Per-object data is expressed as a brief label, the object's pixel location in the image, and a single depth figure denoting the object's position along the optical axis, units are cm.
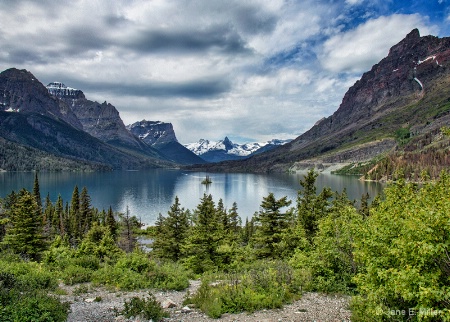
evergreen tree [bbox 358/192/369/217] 6895
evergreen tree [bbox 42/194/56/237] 7725
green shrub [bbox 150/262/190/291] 1855
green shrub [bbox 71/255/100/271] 2292
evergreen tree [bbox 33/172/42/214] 8802
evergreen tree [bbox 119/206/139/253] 6370
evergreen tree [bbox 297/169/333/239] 3407
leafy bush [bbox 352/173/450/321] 826
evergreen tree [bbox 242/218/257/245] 8356
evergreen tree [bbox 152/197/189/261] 4144
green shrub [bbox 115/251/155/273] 2153
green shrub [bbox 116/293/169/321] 1355
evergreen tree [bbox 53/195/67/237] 8522
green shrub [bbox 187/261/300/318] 1484
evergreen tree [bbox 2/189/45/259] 4050
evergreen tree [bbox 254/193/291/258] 3309
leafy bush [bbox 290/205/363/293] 1773
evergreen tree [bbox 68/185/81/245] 8001
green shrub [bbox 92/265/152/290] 1858
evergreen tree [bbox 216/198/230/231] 5383
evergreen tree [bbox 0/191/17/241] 6252
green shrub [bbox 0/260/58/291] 1655
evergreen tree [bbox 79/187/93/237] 8319
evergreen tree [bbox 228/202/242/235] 8228
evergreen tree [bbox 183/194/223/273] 3035
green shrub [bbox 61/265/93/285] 1961
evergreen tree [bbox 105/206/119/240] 6706
